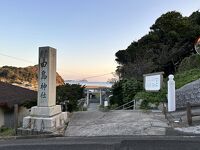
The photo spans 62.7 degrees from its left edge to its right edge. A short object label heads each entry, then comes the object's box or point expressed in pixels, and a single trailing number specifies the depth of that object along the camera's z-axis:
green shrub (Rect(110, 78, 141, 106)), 12.71
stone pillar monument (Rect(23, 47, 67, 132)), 6.27
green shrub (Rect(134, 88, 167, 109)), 9.29
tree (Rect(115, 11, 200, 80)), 17.32
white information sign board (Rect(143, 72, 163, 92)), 9.49
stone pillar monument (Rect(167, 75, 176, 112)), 8.06
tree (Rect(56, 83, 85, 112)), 9.28
